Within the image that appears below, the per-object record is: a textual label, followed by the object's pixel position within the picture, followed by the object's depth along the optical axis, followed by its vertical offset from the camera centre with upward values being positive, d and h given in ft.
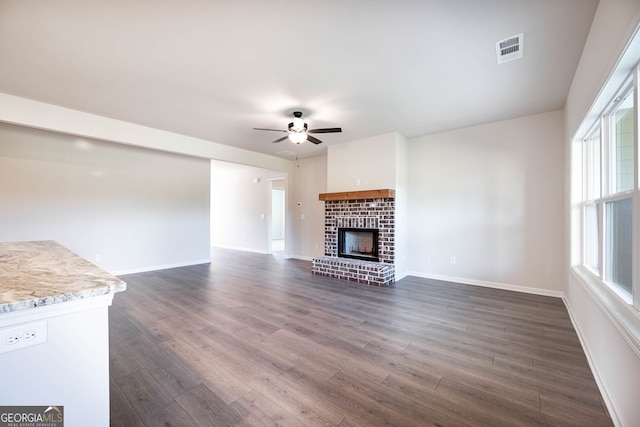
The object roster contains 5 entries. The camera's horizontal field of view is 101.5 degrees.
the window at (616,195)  5.64 +0.40
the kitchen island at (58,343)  3.10 -1.67
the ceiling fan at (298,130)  12.04 +3.81
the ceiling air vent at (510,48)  7.27 +4.80
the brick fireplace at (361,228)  15.03 -1.04
